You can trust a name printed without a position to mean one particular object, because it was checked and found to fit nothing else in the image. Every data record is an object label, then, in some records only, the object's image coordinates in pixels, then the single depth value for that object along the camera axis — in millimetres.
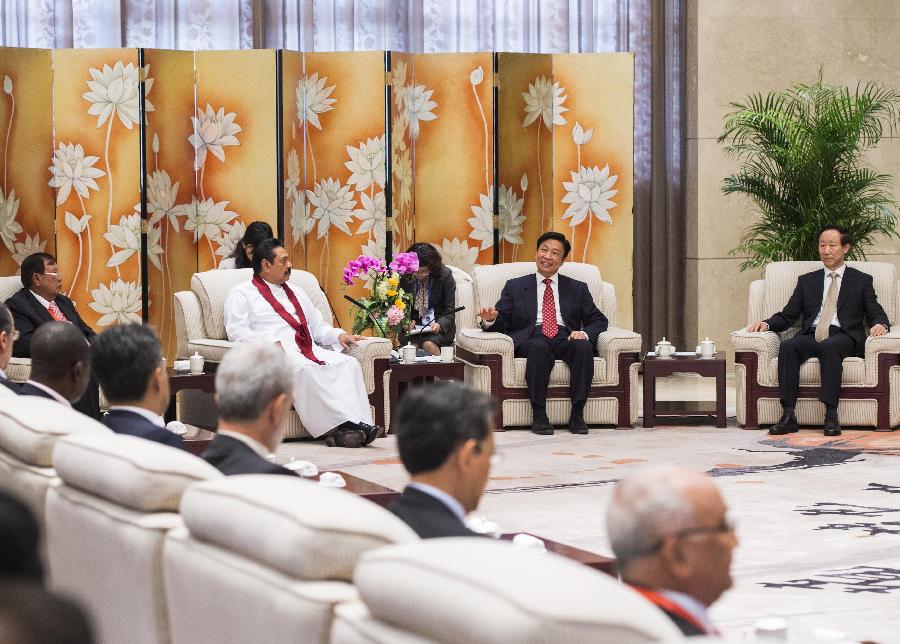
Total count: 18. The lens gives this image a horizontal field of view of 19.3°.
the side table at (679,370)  16132
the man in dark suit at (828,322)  15429
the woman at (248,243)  16875
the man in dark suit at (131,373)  6434
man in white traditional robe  14872
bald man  3264
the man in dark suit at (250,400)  5603
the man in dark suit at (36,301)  14624
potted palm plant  18081
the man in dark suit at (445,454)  4412
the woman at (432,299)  16968
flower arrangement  15591
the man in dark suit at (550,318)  15831
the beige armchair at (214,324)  15367
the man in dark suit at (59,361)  7219
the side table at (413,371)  15521
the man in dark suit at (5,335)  8151
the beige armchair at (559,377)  15931
